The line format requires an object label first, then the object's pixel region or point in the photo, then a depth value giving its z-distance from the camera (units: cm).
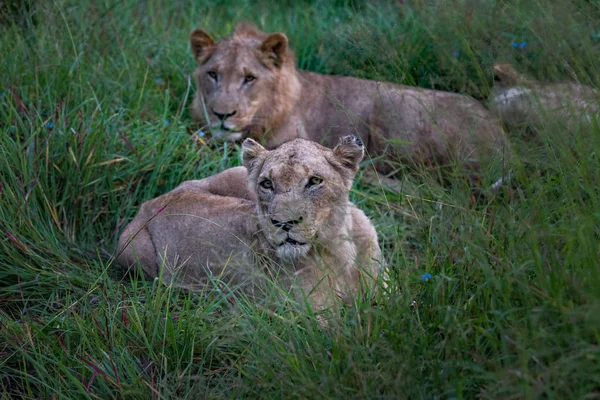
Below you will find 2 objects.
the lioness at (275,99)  1389
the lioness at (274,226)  831
